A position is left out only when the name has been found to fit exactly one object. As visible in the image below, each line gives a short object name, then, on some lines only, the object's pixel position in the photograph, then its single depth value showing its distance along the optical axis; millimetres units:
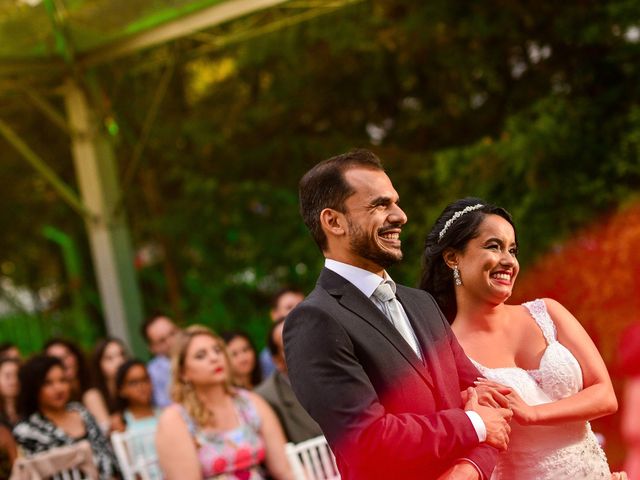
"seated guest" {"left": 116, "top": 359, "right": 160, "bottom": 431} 7246
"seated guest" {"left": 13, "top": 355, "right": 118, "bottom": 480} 6297
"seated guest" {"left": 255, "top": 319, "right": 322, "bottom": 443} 5695
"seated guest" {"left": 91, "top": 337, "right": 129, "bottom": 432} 7645
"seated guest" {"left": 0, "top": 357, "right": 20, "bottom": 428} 7012
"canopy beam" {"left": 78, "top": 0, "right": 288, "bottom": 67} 8273
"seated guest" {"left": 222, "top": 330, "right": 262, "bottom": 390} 6895
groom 2377
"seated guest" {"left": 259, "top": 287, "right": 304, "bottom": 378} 6738
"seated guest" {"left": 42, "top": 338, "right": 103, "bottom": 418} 7422
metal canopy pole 10227
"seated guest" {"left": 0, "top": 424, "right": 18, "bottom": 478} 5031
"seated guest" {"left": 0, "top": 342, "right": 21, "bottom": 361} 7617
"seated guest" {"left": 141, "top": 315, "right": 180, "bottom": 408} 8094
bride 2980
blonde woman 5004
